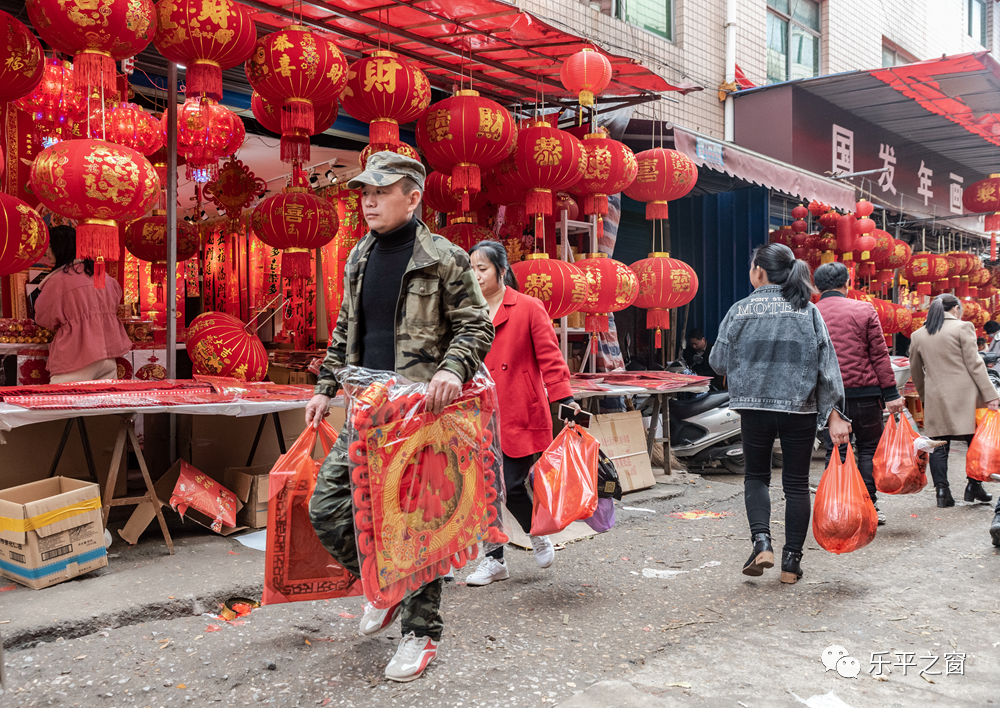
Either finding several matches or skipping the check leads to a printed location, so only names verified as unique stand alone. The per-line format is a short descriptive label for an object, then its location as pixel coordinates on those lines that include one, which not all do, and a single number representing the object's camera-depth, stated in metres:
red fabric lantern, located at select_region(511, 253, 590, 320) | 6.48
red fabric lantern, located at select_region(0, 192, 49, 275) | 4.32
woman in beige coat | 6.60
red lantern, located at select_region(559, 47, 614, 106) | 6.45
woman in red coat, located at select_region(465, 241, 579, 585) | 4.27
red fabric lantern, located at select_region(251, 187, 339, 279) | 5.96
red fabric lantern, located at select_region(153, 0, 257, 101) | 4.61
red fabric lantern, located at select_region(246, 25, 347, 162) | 4.95
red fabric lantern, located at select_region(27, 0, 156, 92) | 4.11
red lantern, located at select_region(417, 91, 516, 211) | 5.87
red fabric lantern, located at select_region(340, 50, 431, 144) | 5.45
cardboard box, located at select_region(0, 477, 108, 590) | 3.97
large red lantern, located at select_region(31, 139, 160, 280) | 4.14
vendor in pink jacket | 6.13
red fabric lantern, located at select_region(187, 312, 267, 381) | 5.97
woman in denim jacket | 4.27
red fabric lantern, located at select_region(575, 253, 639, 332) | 6.86
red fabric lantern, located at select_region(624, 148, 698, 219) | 7.64
